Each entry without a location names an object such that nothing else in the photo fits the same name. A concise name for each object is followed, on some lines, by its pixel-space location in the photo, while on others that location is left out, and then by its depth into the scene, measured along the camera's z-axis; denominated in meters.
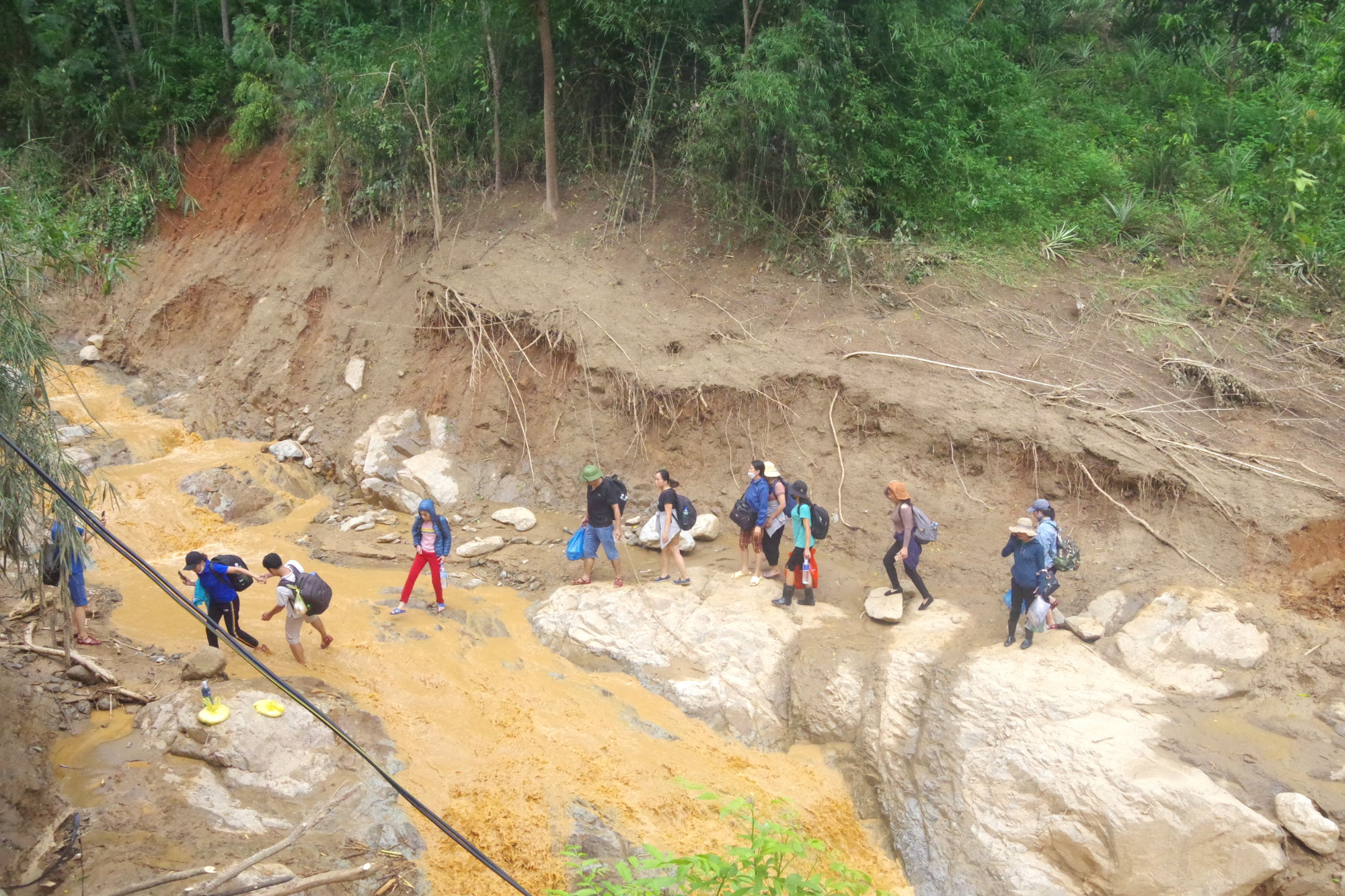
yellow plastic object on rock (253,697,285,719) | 6.55
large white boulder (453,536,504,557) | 10.41
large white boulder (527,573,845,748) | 8.02
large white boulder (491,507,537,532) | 10.86
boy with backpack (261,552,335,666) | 7.49
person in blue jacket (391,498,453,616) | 8.73
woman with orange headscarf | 8.27
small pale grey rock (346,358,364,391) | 13.09
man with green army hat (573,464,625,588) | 9.05
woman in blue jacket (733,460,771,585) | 8.80
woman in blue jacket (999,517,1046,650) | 7.46
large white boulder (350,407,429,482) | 11.94
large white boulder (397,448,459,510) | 11.53
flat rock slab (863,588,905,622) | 8.48
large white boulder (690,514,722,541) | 10.05
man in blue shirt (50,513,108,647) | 7.65
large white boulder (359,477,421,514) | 11.56
